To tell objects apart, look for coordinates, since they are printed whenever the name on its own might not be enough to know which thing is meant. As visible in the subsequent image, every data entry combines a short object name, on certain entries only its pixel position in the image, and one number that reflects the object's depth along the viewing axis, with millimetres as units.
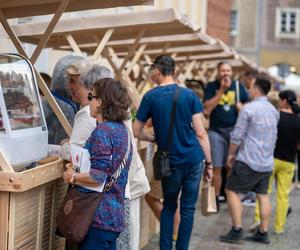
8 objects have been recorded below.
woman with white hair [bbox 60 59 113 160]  5412
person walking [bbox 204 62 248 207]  11426
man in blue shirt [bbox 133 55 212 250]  7323
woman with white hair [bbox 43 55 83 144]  6375
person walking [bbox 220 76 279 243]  9089
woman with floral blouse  5006
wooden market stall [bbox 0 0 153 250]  4843
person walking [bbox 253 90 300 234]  10112
